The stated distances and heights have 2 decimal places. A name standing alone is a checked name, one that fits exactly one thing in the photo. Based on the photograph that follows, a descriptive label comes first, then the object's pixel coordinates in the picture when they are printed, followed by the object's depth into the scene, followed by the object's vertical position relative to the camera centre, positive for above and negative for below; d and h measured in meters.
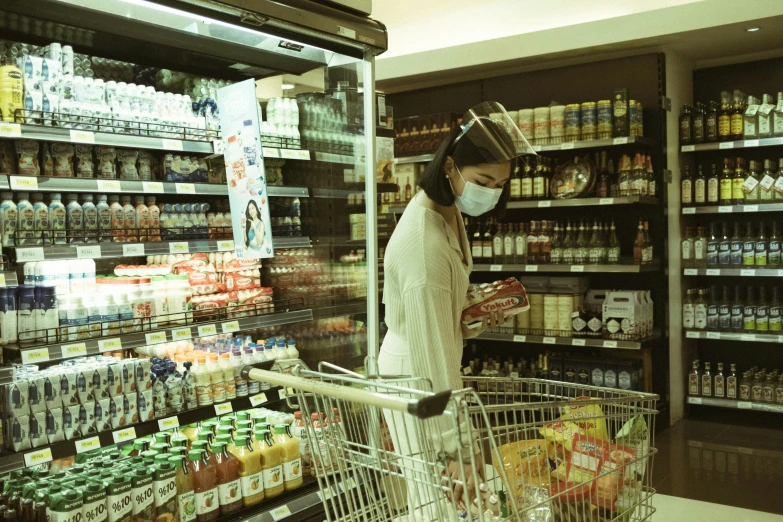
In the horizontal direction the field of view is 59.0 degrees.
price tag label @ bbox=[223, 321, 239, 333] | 2.79 -0.35
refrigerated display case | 2.44 +0.16
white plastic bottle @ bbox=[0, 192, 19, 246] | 2.46 +0.10
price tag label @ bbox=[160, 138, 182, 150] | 2.68 +0.38
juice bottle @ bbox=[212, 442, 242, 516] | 2.72 -0.95
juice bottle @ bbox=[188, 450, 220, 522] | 2.65 -0.94
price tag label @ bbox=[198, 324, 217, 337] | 2.71 -0.35
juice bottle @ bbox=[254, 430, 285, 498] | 2.89 -0.94
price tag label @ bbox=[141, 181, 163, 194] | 2.67 +0.22
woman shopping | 1.82 -0.06
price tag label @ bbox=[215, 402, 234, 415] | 2.77 -0.68
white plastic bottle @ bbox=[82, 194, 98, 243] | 2.69 +0.10
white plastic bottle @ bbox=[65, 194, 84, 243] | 2.65 +0.10
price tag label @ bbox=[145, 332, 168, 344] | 2.56 -0.35
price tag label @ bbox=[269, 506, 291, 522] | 2.76 -1.10
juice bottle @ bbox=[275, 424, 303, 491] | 2.98 -0.96
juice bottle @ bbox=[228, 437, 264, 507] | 2.80 -0.95
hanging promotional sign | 2.69 +0.27
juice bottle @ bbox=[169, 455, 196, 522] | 2.60 -0.94
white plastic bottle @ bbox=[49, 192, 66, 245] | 2.59 +0.11
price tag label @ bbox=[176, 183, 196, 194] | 2.77 +0.22
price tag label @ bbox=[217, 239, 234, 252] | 2.88 -0.02
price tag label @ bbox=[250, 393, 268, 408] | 2.91 -0.68
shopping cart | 1.38 -0.54
